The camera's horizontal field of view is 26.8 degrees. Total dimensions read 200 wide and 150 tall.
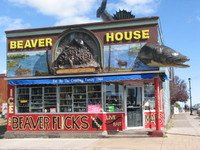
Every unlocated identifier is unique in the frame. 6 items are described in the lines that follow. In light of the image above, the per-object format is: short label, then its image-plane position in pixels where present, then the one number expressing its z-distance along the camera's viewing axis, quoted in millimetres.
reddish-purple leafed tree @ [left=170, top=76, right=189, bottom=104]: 51053
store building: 19844
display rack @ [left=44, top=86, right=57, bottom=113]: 20984
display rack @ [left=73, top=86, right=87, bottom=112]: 20562
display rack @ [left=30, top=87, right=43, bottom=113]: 21234
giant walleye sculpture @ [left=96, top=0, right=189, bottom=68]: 18906
